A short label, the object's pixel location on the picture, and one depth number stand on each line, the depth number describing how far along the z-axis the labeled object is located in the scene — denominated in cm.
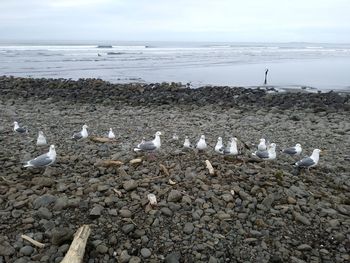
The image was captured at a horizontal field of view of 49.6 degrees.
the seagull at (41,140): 984
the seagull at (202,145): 966
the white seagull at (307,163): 849
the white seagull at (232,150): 912
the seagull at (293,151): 955
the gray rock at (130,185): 683
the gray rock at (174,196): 653
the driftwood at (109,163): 797
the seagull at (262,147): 995
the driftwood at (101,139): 1037
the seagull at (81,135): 1043
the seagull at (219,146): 955
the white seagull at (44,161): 772
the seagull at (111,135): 1080
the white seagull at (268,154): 883
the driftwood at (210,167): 759
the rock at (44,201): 620
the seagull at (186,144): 993
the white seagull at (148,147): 899
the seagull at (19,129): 1112
